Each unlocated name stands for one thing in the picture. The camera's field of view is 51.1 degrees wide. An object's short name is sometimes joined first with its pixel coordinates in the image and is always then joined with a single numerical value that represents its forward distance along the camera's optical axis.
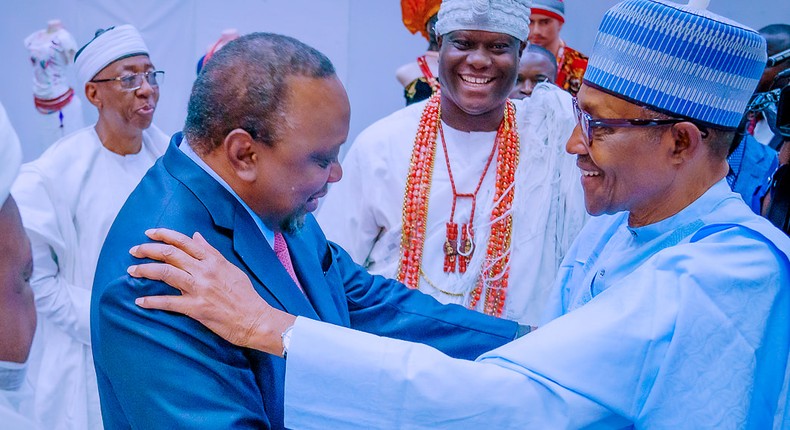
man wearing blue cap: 1.74
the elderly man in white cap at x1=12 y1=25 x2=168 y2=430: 3.75
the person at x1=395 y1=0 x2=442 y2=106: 4.30
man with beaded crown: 3.28
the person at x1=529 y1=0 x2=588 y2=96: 5.50
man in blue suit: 1.69
